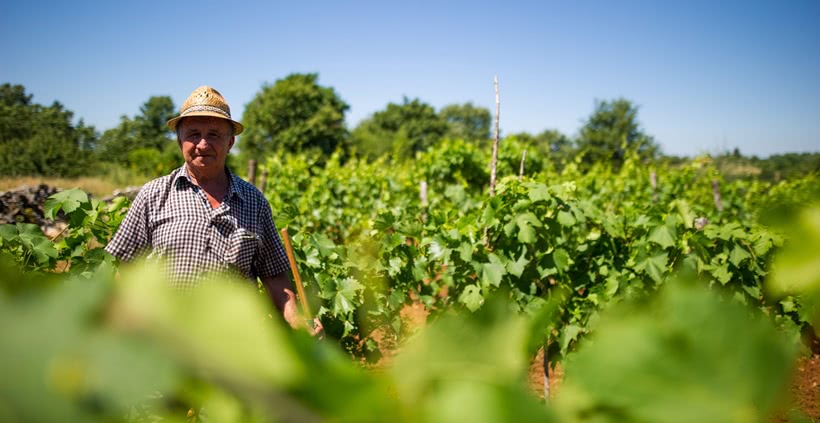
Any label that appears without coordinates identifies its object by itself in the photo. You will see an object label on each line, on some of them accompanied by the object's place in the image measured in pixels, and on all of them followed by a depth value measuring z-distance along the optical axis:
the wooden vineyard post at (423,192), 7.44
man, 2.39
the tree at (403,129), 52.47
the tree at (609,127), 47.69
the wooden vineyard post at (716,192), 9.66
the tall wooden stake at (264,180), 8.77
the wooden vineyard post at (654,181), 10.01
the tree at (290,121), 37.91
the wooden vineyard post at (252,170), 9.39
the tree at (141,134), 44.06
